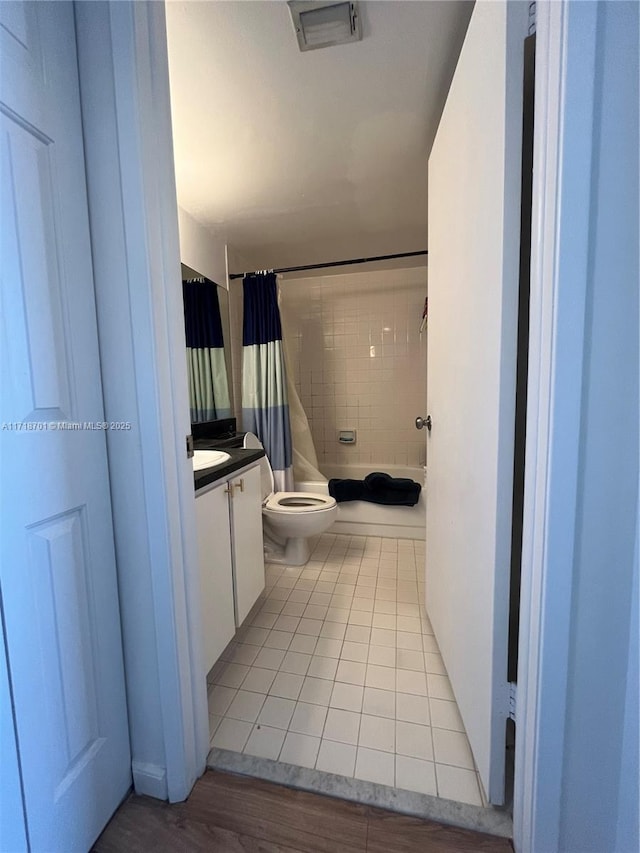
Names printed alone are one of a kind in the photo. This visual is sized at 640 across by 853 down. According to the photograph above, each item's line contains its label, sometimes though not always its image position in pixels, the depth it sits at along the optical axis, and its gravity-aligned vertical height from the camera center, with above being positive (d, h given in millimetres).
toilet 1834 -748
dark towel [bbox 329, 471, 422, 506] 2354 -753
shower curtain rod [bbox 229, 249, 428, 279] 2326 +918
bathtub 2352 -972
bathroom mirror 1970 +293
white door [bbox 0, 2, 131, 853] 577 -126
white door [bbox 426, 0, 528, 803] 677 +89
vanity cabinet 1041 -606
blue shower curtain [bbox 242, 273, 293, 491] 2301 +103
